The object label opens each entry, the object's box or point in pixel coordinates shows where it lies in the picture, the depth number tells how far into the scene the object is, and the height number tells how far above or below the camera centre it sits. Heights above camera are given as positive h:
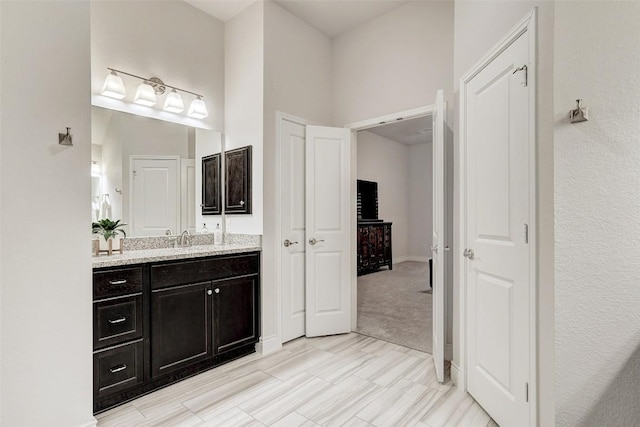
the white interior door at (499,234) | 1.65 -0.12
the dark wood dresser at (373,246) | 6.53 -0.67
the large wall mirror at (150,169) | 2.62 +0.41
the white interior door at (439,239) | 2.33 -0.19
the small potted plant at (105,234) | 2.40 -0.14
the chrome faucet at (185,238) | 3.02 -0.21
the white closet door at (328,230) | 3.31 -0.16
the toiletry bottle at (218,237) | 3.18 -0.22
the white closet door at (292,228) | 3.14 -0.13
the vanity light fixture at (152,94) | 2.51 +1.03
